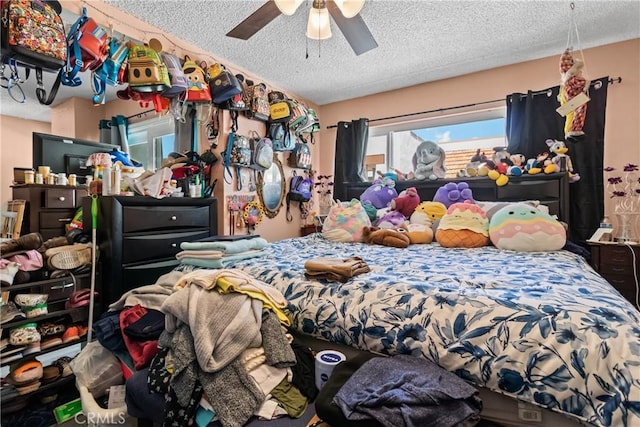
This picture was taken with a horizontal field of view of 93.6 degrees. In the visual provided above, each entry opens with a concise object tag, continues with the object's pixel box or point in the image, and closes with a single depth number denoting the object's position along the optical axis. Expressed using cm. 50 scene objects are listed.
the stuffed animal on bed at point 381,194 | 301
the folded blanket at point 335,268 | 124
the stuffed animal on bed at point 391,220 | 251
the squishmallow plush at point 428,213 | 252
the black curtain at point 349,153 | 374
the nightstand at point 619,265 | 216
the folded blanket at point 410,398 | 72
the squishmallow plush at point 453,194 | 265
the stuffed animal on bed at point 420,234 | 228
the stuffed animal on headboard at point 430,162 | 302
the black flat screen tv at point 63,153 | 221
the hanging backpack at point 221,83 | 251
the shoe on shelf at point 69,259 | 165
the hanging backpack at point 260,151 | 310
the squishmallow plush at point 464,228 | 206
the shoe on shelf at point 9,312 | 144
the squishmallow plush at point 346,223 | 238
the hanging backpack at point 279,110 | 315
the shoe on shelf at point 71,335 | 165
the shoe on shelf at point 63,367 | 164
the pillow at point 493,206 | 217
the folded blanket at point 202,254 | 161
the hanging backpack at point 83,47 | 169
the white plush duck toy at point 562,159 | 253
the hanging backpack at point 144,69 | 199
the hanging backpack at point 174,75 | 212
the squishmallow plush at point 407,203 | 275
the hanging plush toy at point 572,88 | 210
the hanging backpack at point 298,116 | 322
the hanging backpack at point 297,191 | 371
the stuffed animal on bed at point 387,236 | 211
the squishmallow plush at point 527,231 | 184
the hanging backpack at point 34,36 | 142
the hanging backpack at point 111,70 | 192
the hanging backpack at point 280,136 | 332
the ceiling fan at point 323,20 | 169
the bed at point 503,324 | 73
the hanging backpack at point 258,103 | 300
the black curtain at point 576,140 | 256
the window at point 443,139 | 319
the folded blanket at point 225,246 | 164
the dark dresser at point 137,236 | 180
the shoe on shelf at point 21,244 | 157
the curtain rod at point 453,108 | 255
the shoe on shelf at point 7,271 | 142
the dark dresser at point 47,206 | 212
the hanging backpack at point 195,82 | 238
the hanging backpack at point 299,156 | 370
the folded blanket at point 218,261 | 160
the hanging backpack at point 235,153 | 286
